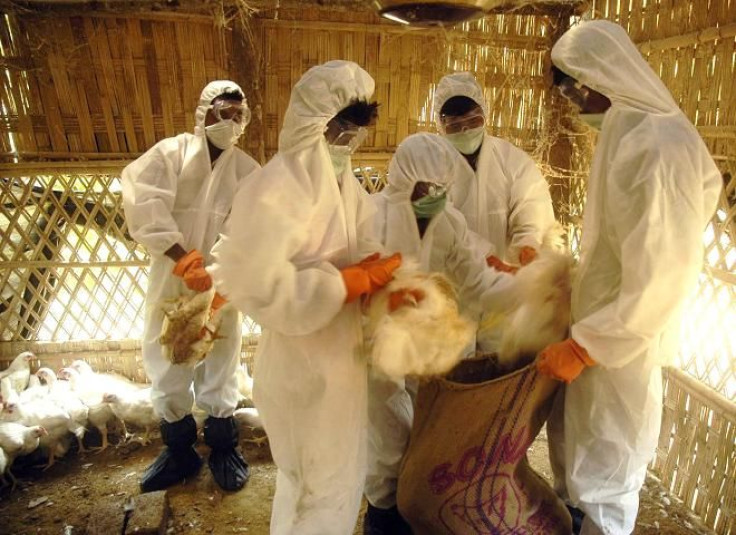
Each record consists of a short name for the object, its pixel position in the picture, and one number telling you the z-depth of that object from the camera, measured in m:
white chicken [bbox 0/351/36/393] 3.12
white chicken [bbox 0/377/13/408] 2.86
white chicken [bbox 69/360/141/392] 3.08
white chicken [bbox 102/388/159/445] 2.92
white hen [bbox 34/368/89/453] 2.89
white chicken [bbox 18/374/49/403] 2.95
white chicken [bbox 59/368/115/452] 2.91
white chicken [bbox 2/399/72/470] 2.76
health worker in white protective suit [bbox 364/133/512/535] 2.02
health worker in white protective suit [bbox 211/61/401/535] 1.44
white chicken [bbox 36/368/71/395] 3.03
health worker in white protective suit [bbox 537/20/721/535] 1.46
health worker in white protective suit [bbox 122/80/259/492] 2.35
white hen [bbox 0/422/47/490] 2.58
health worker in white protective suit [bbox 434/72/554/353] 2.55
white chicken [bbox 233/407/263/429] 3.03
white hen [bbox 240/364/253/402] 3.20
